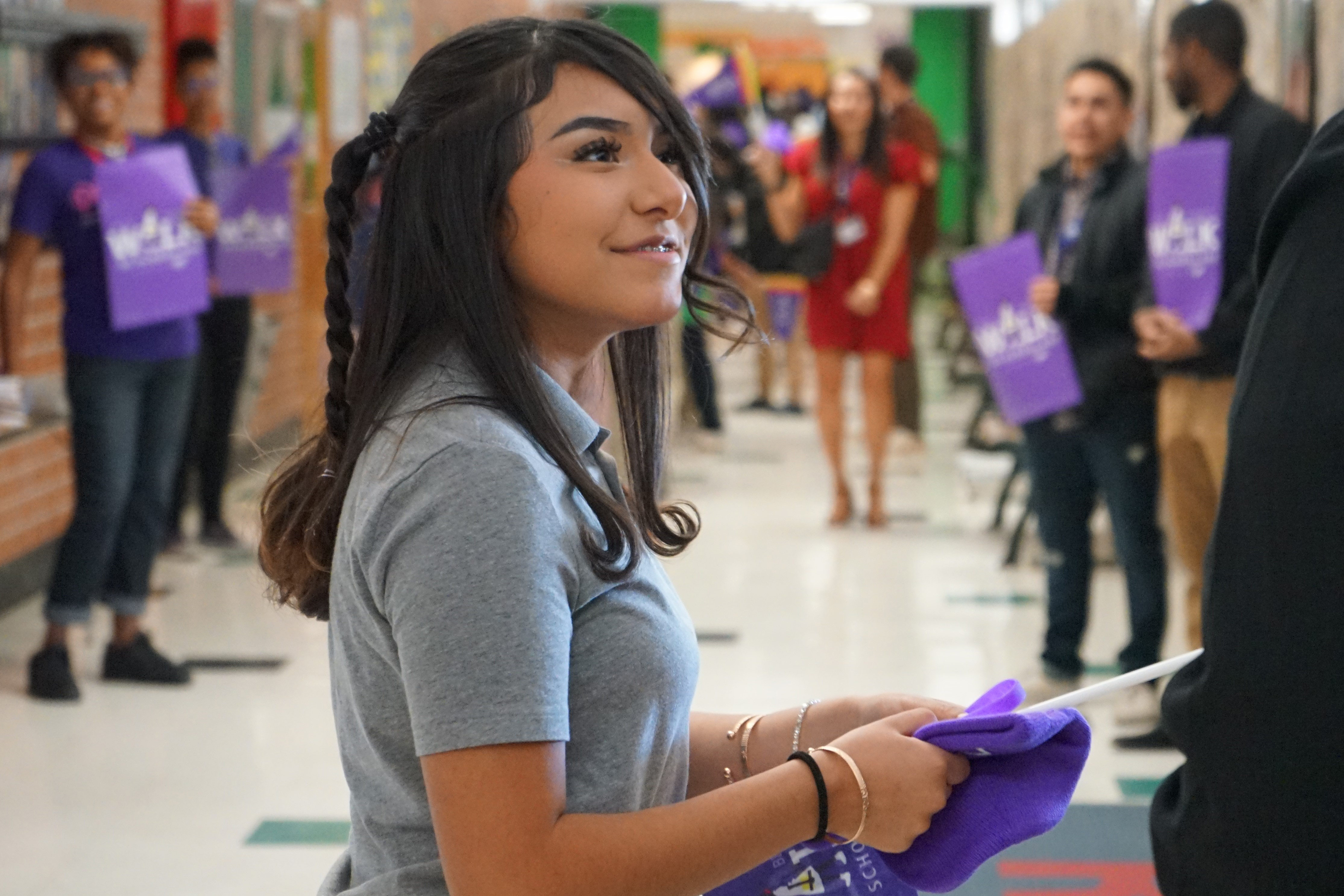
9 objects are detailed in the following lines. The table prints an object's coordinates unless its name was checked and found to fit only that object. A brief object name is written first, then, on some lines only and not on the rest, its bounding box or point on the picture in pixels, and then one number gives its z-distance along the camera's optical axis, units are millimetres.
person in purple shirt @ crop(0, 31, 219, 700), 8586
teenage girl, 2152
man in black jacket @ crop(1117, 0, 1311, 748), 7301
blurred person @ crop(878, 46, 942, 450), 15148
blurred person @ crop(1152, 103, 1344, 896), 1792
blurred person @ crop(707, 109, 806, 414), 17234
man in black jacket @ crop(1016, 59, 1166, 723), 7969
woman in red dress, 13031
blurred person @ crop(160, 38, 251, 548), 11687
